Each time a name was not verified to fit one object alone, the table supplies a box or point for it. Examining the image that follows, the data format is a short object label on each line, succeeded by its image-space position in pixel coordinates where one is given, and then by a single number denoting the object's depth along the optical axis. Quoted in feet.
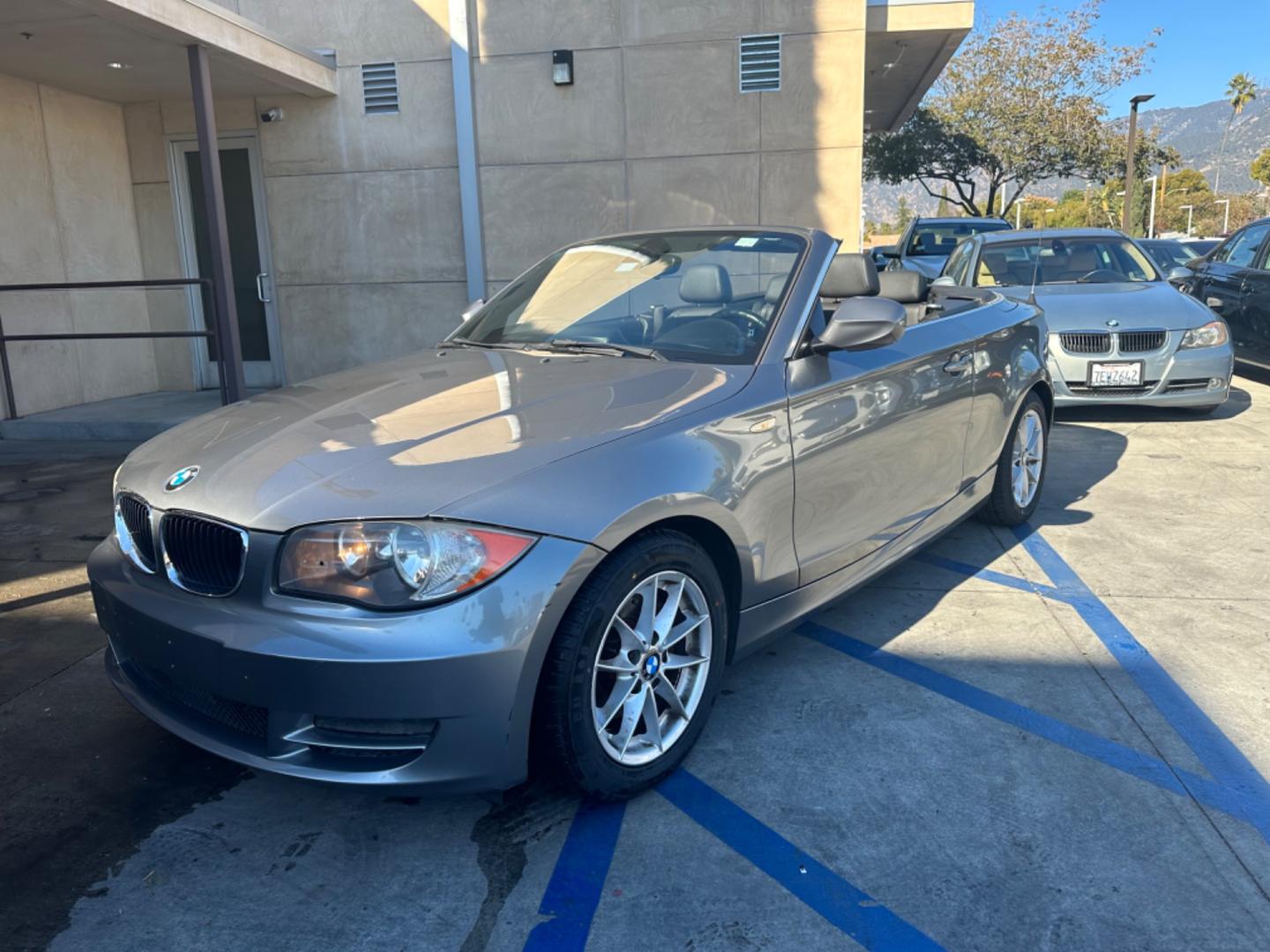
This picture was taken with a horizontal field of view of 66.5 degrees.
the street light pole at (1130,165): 85.35
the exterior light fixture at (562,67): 32.68
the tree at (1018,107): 94.12
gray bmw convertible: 7.43
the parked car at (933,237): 46.42
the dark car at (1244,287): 31.73
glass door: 35.14
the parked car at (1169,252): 56.09
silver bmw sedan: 24.85
